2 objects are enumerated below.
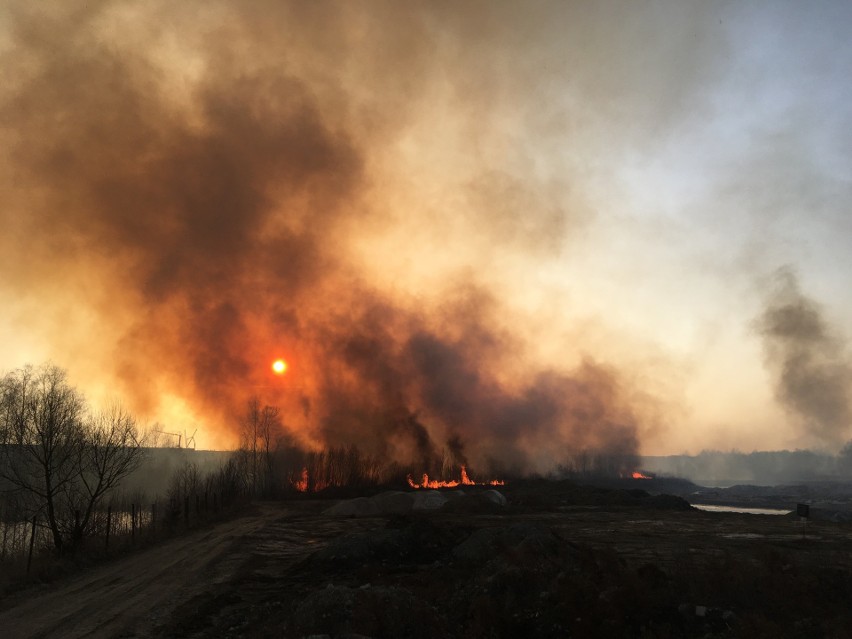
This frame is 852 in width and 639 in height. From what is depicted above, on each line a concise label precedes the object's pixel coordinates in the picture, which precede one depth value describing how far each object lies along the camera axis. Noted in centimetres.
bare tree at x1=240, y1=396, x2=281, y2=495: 9427
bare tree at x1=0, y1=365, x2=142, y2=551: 2881
